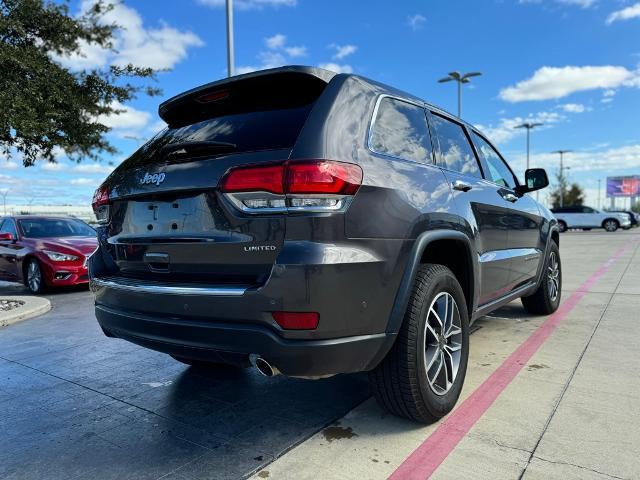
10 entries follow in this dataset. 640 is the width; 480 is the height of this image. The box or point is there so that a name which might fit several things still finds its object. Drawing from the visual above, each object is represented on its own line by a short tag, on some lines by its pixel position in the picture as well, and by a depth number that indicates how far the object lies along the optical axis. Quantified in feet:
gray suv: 7.23
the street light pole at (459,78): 82.53
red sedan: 27.09
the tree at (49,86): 19.92
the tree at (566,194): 214.69
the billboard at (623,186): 248.93
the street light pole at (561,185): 205.87
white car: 108.17
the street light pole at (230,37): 36.65
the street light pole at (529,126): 138.92
